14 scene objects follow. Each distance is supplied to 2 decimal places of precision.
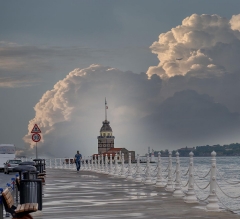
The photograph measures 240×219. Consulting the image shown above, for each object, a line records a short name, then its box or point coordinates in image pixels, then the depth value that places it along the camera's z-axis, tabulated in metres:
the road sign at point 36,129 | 47.47
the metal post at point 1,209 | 13.21
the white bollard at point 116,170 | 45.26
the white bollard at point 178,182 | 23.72
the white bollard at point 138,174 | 34.95
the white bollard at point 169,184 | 26.56
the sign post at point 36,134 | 47.38
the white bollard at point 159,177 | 29.67
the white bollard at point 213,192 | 18.47
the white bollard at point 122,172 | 41.97
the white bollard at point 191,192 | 21.06
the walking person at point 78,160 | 58.38
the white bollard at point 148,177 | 32.51
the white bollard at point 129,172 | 37.82
